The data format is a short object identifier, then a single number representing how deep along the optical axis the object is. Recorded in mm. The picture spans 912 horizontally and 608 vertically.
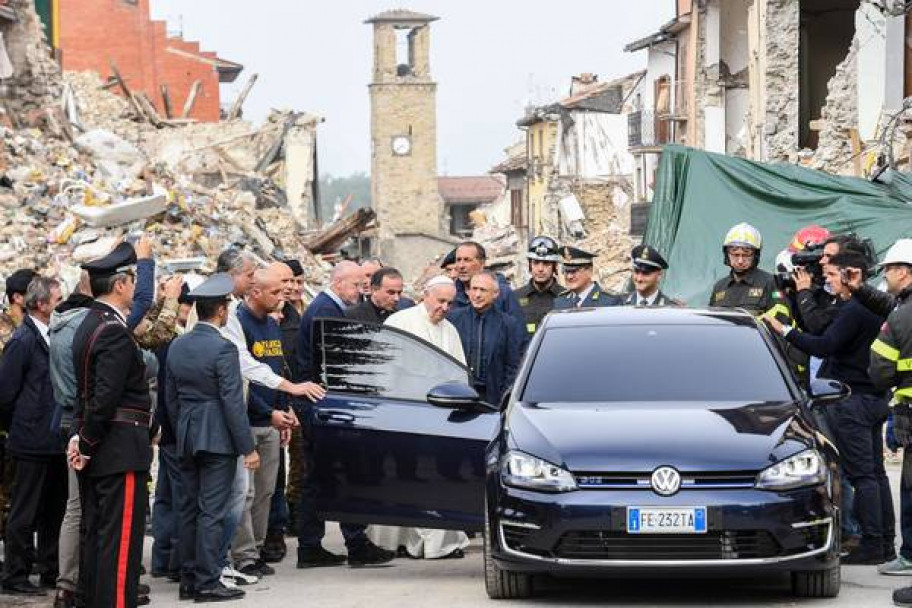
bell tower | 110438
